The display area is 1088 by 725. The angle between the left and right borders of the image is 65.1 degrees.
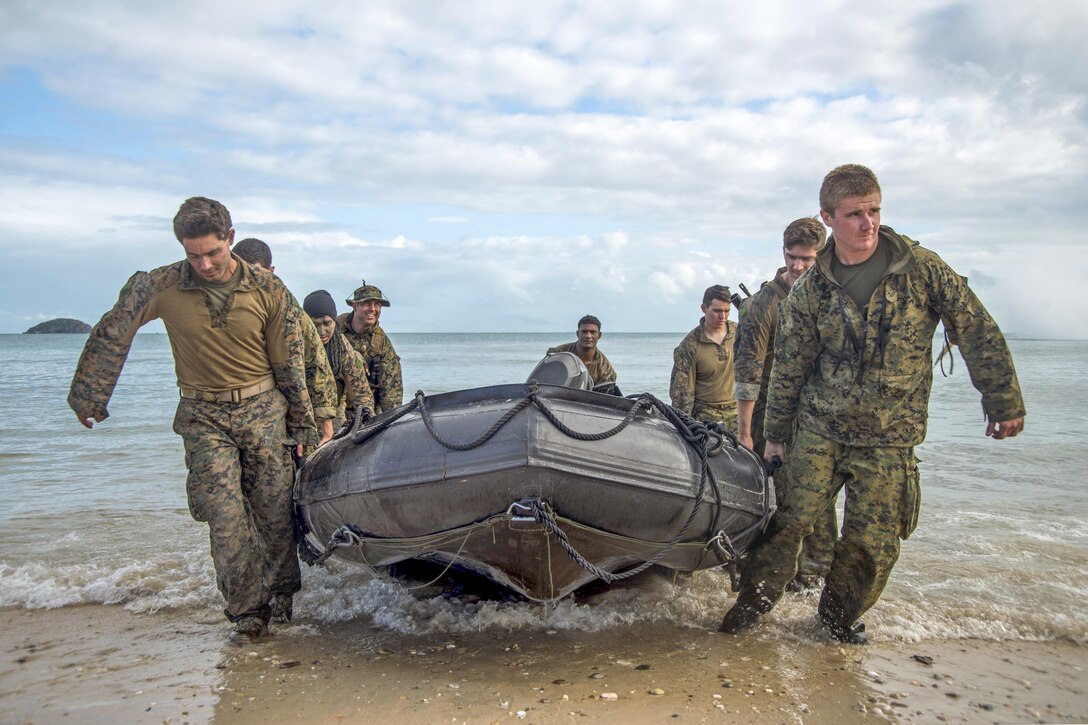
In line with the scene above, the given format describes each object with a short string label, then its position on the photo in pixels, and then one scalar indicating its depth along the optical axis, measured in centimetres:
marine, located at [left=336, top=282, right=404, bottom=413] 578
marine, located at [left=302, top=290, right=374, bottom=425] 504
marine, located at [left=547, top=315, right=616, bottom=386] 610
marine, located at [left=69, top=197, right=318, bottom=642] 341
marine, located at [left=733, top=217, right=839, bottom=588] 435
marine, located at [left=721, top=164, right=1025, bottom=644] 312
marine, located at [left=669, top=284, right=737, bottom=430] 523
